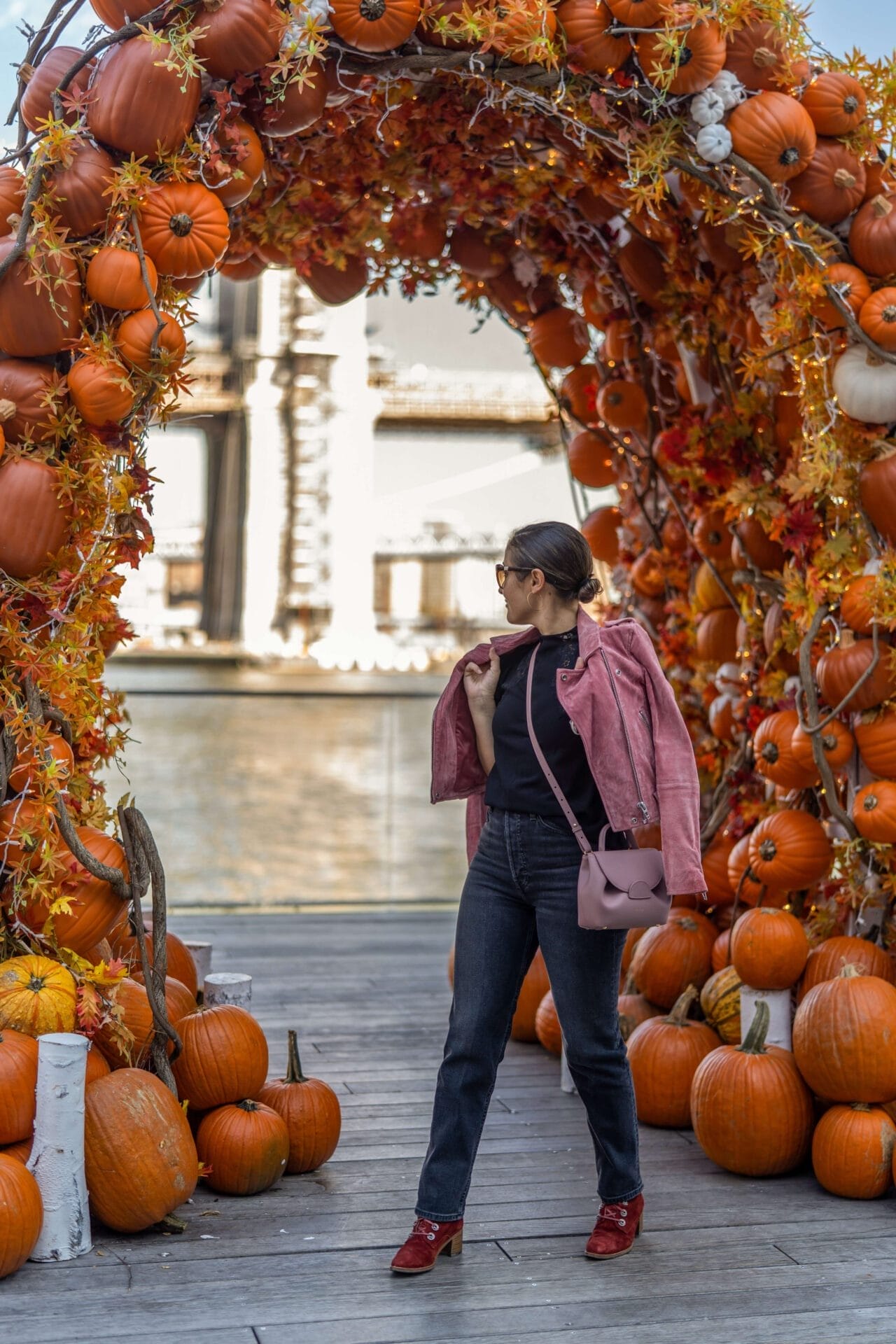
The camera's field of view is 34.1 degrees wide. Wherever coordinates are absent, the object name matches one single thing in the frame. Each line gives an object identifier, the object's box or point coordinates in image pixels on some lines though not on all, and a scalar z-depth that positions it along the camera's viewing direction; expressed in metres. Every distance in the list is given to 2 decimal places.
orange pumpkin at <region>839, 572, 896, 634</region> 3.18
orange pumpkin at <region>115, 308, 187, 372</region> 2.72
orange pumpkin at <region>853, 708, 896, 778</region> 3.19
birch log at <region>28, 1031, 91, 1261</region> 2.53
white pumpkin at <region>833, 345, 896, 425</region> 3.19
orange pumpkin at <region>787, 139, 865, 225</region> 3.21
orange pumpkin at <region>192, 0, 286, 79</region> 2.73
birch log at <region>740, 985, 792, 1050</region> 3.28
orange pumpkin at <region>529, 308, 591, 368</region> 4.51
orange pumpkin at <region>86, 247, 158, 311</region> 2.68
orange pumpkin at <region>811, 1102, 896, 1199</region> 2.94
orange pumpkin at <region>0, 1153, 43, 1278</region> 2.41
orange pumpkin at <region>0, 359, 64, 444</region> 2.71
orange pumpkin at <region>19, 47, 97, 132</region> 2.79
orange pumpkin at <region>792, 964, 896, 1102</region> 2.96
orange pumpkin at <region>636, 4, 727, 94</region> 3.01
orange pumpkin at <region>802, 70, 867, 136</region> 3.22
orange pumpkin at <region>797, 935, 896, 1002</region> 3.22
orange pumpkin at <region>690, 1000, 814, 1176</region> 3.03
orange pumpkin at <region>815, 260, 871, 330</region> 3.21
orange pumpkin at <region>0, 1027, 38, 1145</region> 2.53
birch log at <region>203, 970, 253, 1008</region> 3.24
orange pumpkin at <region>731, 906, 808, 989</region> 3.23
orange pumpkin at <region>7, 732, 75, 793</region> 2.69
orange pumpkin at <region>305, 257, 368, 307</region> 4.30
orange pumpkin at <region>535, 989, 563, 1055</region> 3.92
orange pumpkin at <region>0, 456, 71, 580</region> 2.68
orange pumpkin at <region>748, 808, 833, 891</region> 3.39
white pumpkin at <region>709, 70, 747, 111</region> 3.12
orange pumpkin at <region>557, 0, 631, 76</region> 3.01
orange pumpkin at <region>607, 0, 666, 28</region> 2.99
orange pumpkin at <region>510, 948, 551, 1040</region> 4.08
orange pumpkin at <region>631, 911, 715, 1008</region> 3.74
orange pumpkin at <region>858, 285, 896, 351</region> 3.16
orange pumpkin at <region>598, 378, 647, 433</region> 4.35
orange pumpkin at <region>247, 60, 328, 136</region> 2.91
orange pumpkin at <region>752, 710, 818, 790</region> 3.40
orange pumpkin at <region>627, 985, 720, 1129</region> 3.39
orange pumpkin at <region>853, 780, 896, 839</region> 3.15
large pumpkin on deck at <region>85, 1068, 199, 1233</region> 2.62
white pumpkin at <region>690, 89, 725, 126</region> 3.10
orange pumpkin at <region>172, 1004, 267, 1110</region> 2.92
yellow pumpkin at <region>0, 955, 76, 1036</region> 2.65
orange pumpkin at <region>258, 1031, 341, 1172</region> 3.04
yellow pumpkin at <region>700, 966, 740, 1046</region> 3.48
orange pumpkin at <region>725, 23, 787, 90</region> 3.15
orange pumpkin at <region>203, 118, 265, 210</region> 2.82
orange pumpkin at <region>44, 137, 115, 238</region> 2.70
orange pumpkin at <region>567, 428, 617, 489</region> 4.62
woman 2.50
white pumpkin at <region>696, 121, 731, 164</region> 3.10
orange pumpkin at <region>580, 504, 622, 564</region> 4.74
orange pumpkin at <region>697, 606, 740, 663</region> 4.14
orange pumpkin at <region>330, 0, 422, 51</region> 2.85
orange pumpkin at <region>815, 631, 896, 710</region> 3.22
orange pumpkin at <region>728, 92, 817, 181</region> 3.12
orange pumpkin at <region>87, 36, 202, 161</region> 2.68
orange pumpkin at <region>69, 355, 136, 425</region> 2.70
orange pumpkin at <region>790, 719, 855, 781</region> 3.27
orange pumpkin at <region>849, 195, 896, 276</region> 3.21
